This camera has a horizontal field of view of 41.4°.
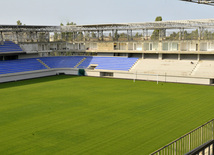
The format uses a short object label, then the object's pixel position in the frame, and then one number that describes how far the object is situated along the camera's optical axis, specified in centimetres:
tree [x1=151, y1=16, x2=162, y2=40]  9101
